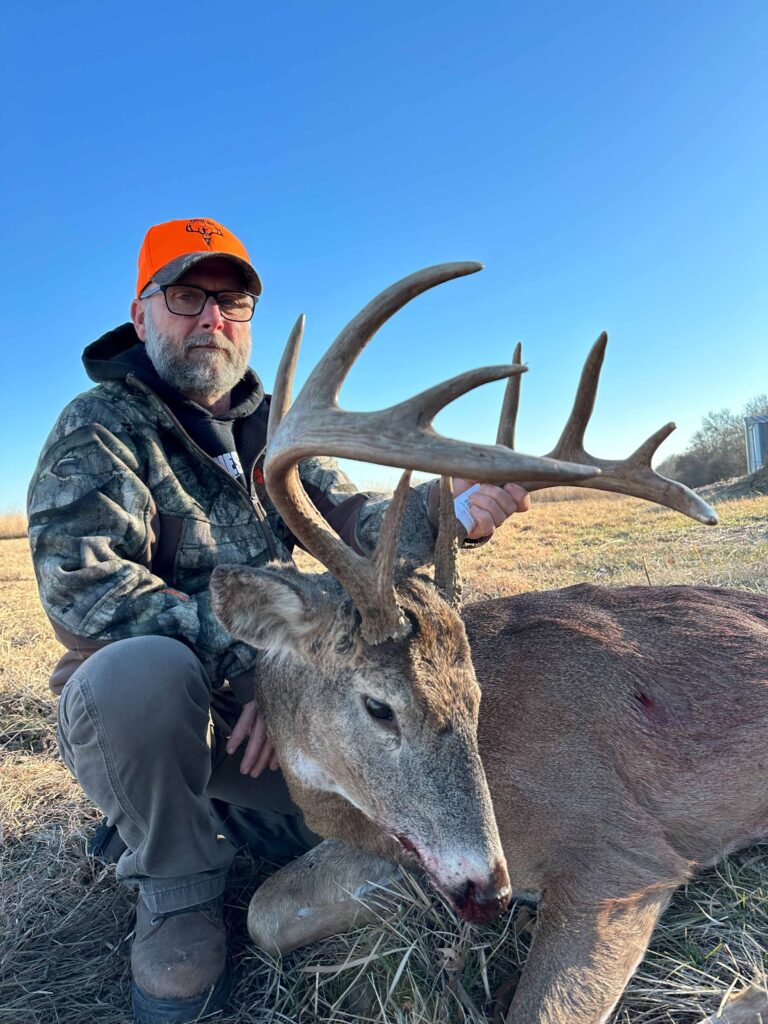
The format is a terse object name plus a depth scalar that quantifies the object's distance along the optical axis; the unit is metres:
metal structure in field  35.09
